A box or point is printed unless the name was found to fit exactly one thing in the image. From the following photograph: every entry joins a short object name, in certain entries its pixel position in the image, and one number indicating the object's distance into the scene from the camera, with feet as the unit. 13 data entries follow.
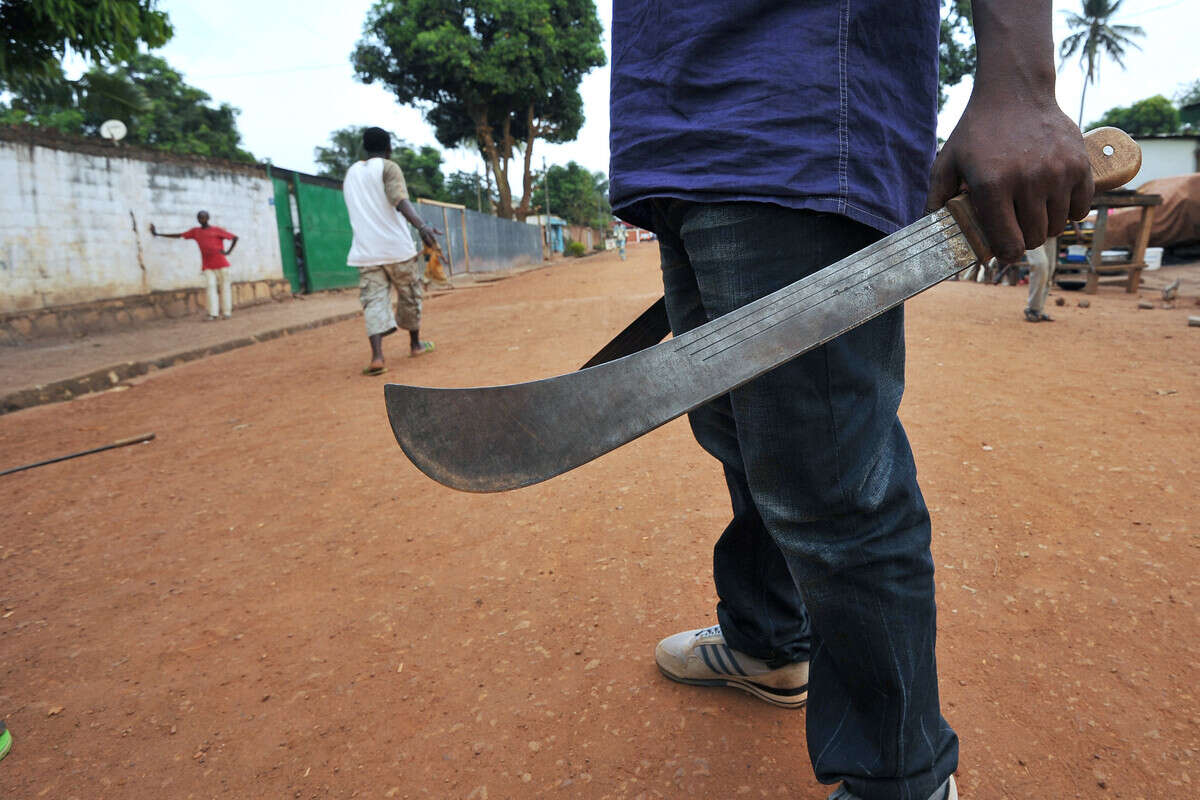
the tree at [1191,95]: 150.71
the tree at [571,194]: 165.68
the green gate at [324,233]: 41.57
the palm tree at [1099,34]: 128.26
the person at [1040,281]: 18.92
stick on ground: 10.75
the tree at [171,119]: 88.84
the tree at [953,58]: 67.77
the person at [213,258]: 29.86
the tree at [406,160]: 114.93
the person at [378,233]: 16.30
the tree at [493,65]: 66.95
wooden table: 26.37
